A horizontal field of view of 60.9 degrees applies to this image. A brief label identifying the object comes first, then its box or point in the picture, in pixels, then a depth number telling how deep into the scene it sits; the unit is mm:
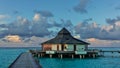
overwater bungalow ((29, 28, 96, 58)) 21471
